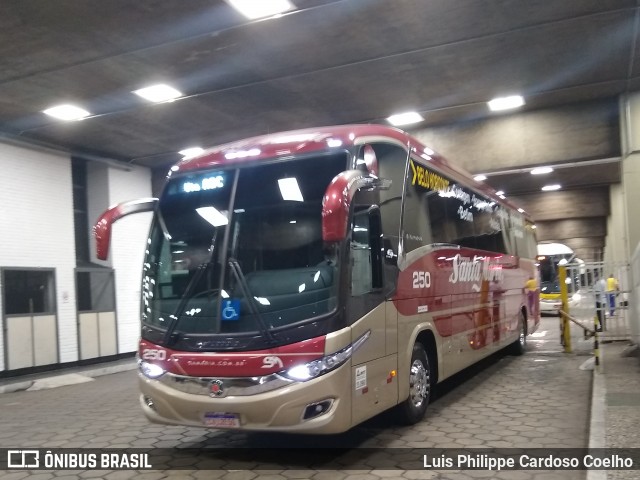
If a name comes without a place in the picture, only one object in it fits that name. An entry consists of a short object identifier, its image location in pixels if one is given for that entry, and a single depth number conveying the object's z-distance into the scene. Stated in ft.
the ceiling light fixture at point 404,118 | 42.41
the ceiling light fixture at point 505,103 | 39.75
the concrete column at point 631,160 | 39.96
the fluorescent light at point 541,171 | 57.52
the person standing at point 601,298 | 41.81
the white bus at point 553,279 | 46.44
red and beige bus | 16.71
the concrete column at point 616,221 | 71.05
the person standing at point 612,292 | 42.36
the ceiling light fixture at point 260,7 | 24.57
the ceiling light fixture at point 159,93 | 34.30
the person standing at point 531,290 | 45.65
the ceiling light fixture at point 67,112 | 37.01
